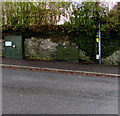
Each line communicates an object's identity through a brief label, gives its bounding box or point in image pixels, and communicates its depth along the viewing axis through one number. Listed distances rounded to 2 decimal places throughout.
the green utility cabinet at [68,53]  12.72
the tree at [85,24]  12.50
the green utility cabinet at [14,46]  13.67
